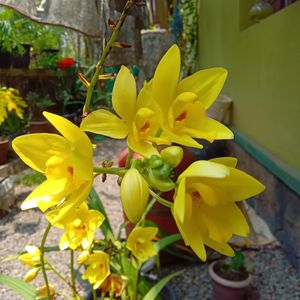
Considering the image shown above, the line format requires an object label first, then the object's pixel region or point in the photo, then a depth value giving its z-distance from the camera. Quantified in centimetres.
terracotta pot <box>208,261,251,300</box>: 156
